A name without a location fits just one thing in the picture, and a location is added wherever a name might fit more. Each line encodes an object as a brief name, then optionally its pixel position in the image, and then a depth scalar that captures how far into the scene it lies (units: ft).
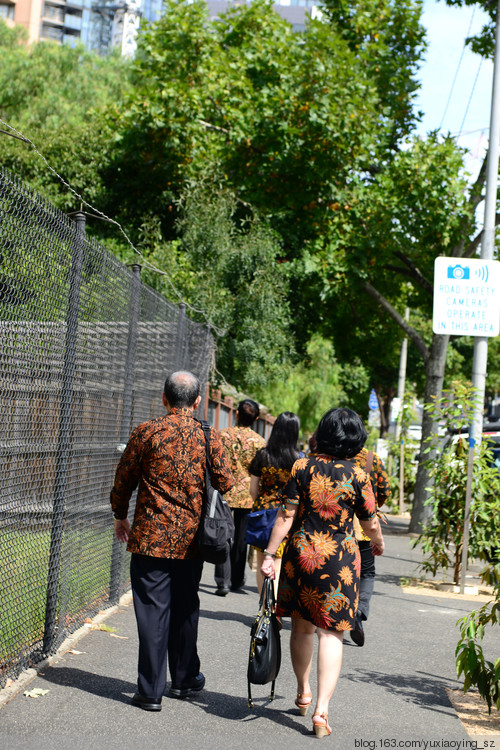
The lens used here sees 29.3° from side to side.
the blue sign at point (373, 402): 106.52
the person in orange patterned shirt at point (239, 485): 28.19
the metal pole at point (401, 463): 68.23
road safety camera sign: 32.58
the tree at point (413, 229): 50.93
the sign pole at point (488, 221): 34.37
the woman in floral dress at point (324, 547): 15.33
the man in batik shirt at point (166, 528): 15.96
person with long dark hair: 23.57
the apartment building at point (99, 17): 341.41
